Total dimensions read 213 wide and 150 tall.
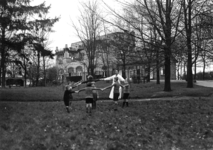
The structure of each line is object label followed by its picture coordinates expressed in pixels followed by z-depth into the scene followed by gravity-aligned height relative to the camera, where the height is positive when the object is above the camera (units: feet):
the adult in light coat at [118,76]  37.61 +0.17
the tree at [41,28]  57.88 +13.02
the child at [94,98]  36.45 -3.30
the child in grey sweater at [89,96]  31.19 -2.51
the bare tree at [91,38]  87.92 +15.91
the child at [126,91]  37.81 -2.28
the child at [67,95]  33.32 -2.60
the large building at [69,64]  200.13 +12.94
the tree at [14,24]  48.37 +12.08
